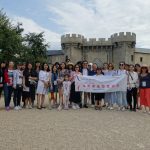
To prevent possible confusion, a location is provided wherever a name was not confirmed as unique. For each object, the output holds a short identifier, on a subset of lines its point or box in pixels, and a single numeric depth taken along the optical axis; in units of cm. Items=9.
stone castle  2763
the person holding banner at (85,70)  741
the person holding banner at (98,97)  703
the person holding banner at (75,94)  718
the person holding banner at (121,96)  710
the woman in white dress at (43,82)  695
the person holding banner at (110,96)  725
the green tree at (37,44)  2011
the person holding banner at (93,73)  753
